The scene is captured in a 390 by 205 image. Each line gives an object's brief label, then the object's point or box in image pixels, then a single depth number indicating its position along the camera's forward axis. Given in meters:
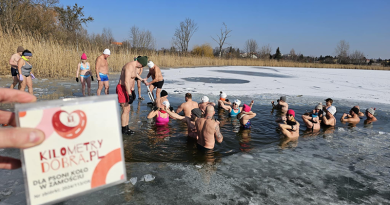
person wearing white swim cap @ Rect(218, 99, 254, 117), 6.34
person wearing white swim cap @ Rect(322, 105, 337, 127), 6.03
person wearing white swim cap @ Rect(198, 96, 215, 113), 5.84
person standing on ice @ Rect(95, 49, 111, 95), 7.51
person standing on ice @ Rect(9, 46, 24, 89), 7.03
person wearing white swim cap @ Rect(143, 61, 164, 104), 7.23
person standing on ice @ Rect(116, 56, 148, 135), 4.43
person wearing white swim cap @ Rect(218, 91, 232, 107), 7.14
